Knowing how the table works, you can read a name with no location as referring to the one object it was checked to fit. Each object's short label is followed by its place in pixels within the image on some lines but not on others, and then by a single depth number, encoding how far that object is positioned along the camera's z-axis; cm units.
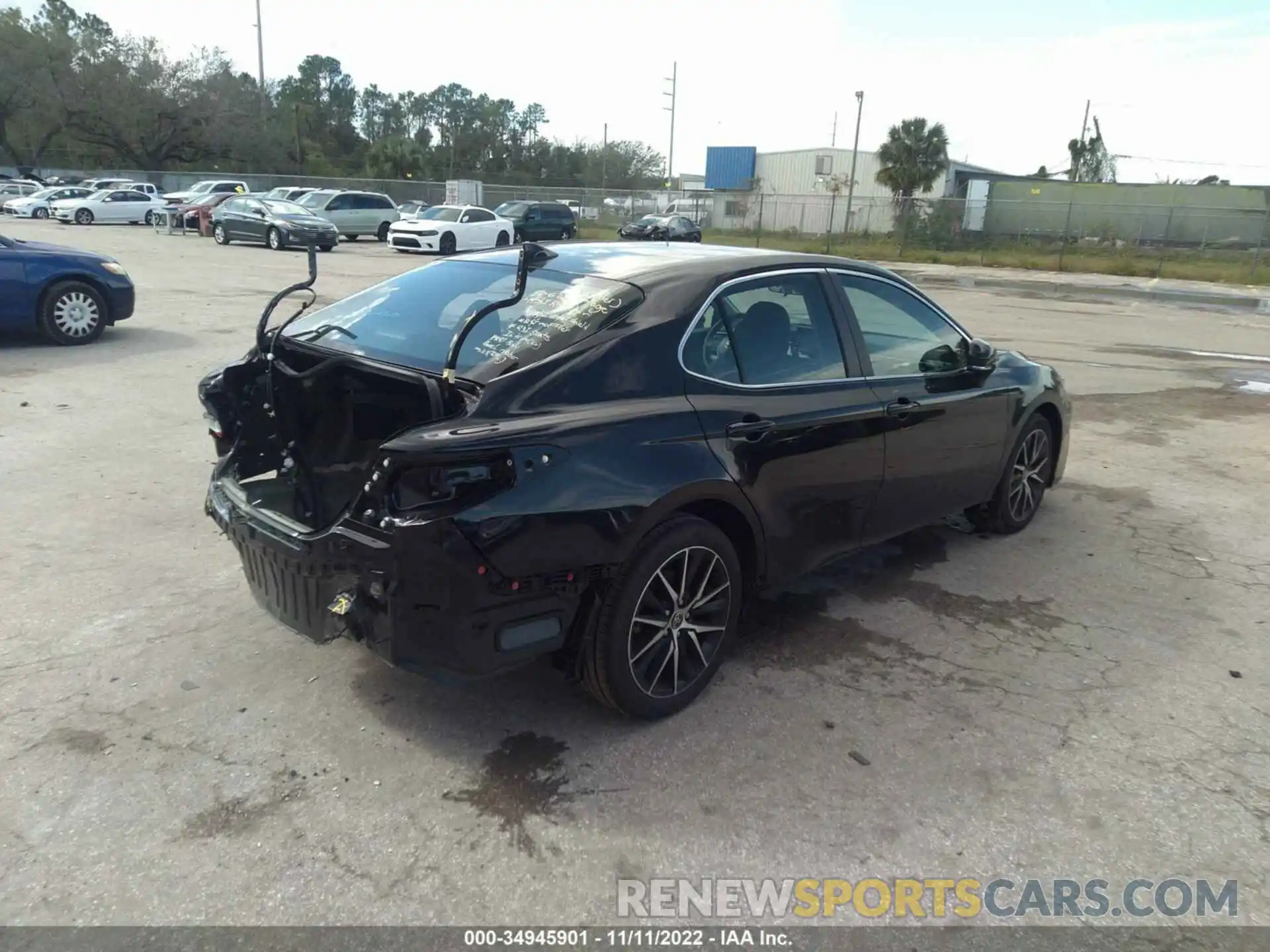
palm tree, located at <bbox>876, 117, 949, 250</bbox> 4572
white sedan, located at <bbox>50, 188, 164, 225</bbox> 3450
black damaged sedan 290
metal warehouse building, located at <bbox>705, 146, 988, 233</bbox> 3975
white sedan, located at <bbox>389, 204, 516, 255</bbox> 2827
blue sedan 971
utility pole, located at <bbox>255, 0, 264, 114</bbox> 5306
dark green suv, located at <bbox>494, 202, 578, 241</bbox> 3310
